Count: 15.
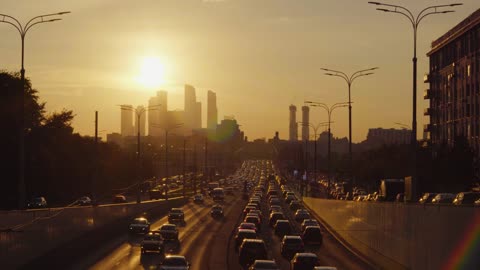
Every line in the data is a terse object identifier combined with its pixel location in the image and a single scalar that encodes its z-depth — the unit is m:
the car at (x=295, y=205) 111.80
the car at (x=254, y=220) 76.40
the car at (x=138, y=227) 71.38
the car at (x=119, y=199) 111.87
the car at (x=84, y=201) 97.88
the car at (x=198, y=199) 132.71
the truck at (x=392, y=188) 79.88
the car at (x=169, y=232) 65.35
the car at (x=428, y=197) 62.96
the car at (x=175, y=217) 90.94
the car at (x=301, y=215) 87.46
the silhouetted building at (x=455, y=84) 122.59
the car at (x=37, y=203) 83.25
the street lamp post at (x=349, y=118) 79.93
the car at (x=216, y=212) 100.25
